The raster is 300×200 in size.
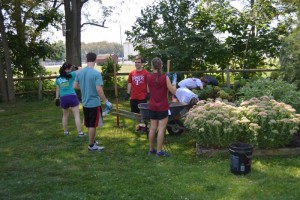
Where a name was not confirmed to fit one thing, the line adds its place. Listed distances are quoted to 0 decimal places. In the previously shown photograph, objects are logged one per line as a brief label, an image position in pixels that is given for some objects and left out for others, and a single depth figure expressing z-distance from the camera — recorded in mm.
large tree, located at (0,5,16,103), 13531
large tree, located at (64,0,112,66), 15609
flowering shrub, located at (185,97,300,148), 5602
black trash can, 4832
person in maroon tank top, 5672
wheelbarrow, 6581
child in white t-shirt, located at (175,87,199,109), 7189
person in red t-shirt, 7602
